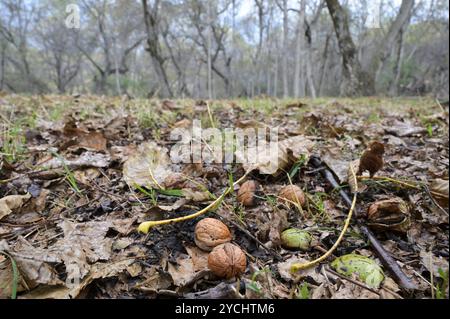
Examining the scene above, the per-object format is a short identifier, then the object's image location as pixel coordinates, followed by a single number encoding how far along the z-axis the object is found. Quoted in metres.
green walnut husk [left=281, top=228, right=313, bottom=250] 0.37
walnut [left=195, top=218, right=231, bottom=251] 0.37
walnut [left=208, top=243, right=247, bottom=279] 0.33
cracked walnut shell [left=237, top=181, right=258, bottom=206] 0.45
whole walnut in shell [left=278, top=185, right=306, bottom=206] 0.44
